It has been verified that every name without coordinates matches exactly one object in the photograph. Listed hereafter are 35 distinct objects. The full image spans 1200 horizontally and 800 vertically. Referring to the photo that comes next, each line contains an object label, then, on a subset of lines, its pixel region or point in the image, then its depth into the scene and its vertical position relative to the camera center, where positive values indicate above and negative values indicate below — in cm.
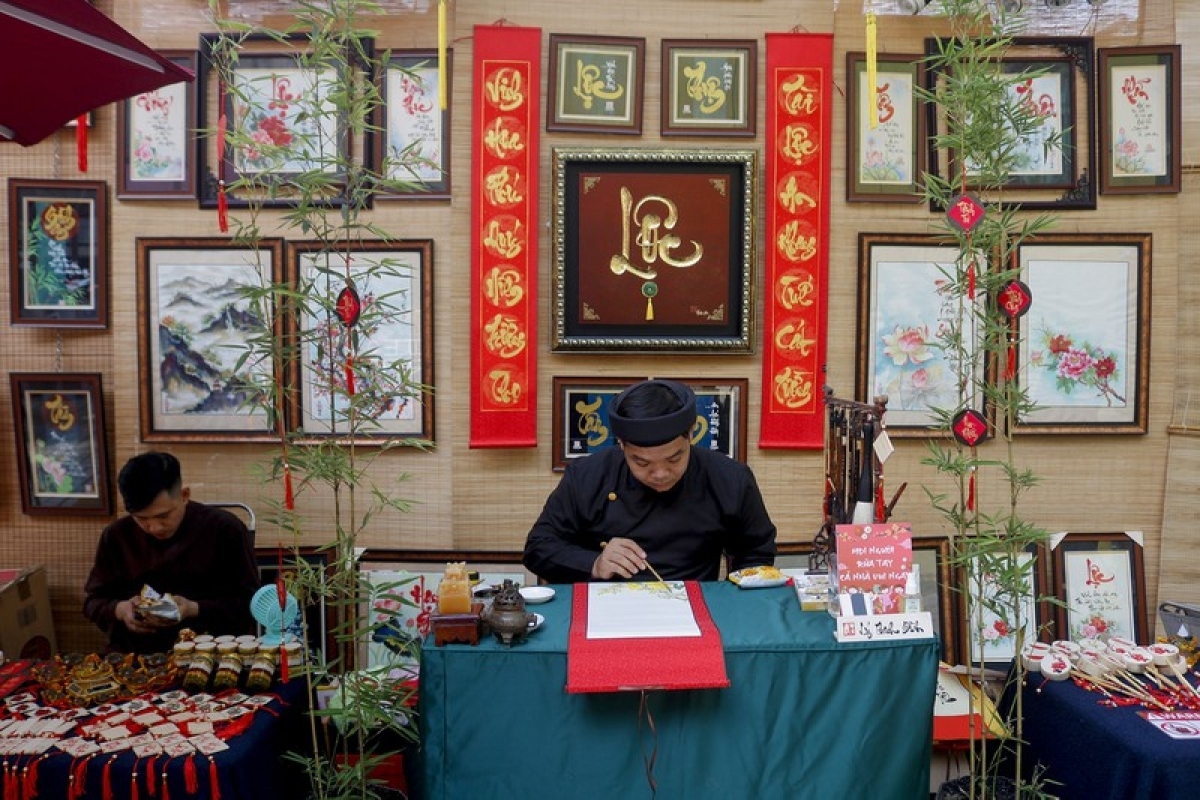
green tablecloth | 229 -91
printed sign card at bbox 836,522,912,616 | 240 -52
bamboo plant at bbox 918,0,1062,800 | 249 +24
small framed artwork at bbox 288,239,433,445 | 426 +16
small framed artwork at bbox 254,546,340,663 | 418 -102
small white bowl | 264 -66
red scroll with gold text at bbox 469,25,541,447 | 418 +63
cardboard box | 404 -113
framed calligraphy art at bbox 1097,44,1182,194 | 429 +119
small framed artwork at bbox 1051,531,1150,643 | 439 -105
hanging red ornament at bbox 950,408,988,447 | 250 -16
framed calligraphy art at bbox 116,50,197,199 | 424 +107
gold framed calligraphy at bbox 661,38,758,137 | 426 +135
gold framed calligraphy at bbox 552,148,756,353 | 427 +58
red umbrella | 238 +89
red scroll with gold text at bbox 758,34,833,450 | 422 +64
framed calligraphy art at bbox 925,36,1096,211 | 430 +120
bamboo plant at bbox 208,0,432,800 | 242 -8
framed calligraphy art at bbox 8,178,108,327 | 428 +53
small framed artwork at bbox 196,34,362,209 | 416 +120
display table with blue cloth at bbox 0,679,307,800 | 227 -102
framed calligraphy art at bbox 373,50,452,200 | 425 +115
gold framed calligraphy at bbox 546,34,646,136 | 423 +135
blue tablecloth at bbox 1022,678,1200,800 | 229 -103
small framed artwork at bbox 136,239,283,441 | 427 +17
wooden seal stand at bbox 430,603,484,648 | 231 -67
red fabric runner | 218 -72
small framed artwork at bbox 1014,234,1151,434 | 435 +18
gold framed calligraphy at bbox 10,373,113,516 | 434 -36
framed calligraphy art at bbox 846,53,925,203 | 429 +113
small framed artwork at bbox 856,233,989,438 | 434 +21
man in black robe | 308 -51
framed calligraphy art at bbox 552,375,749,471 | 436 -22
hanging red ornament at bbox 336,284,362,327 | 240 +17
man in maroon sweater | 358 -81
